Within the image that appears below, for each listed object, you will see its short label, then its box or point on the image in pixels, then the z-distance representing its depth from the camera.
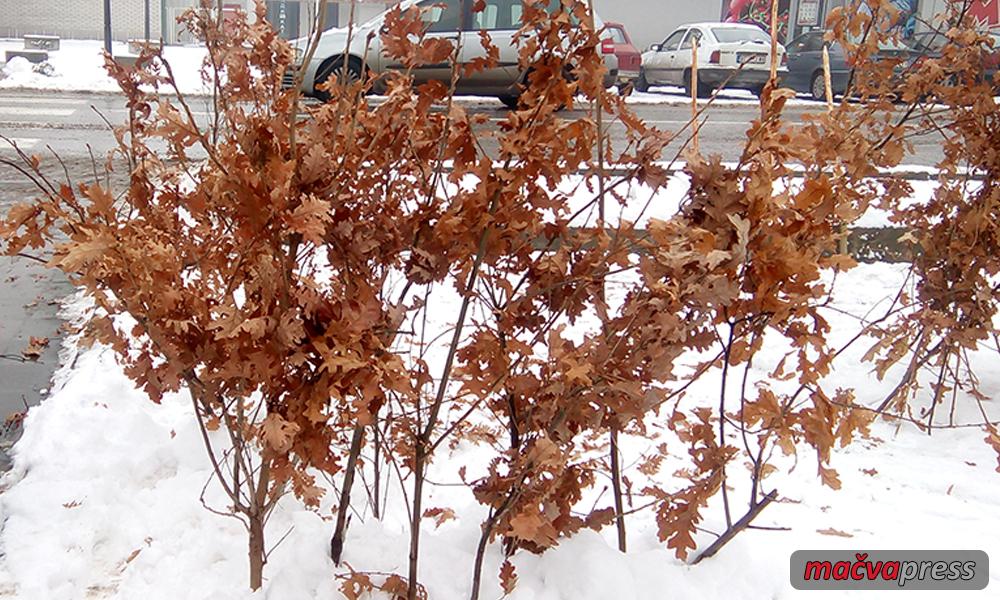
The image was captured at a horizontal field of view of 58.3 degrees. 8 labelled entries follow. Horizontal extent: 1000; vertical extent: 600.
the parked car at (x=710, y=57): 18.41
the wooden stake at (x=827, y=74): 5.31
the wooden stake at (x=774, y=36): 3.50
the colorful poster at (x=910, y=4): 22.68
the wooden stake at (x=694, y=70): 5.51
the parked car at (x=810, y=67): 17.61
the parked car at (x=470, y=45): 12.01
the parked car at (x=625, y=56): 16.14
